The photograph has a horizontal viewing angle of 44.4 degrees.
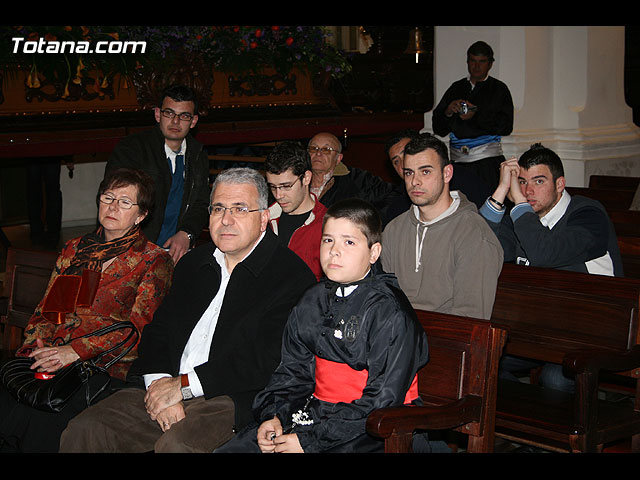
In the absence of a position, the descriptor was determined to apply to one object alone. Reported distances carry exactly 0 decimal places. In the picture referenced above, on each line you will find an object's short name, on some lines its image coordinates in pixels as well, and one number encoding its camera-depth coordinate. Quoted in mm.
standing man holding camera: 7020
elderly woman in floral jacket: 3457
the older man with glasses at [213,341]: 3188
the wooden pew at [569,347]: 3391
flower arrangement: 6770
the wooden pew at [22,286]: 4270
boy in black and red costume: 2795
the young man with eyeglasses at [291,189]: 4500
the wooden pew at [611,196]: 6227
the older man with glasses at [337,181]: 5500
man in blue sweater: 4066
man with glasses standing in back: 4801
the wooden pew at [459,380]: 2797
